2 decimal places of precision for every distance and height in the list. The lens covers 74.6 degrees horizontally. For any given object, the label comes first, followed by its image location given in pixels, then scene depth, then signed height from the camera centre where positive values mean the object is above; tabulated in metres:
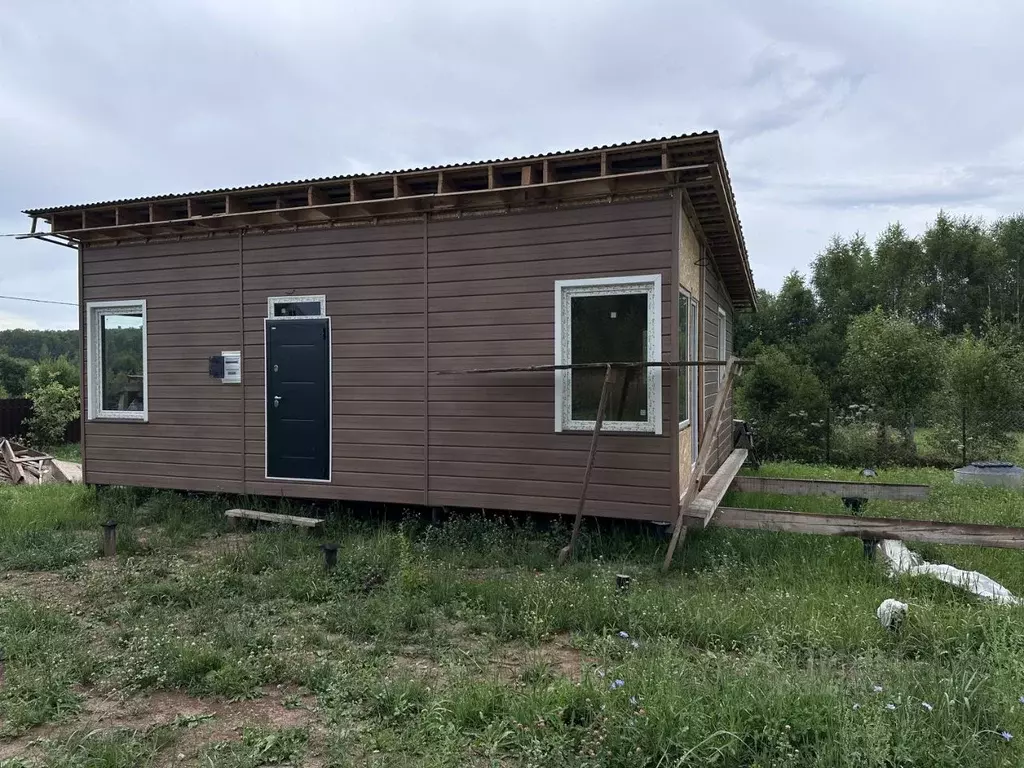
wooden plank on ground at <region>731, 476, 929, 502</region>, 6.41 -1.14
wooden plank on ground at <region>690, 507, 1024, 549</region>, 4.60 -1.12
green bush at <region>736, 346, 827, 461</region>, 13.52 -0.67
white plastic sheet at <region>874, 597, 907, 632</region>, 3.76 -1.35
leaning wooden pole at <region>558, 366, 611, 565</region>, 5.55 -0.74
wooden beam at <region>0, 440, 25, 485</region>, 12.50 -1.70
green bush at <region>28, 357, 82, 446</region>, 18.36 -0.86
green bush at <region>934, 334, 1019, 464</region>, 12.20 -0.50
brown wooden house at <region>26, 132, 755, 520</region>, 5.97 +0.53
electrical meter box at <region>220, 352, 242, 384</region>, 7.54 +0.12
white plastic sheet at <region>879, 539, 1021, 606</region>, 4.27 -1.38
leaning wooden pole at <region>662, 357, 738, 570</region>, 5.30 -0.75
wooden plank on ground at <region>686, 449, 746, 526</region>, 5.34 -1.06
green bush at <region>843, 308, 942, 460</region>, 12.88 +0.09
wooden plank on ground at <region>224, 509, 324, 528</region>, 6.70 -1.43
